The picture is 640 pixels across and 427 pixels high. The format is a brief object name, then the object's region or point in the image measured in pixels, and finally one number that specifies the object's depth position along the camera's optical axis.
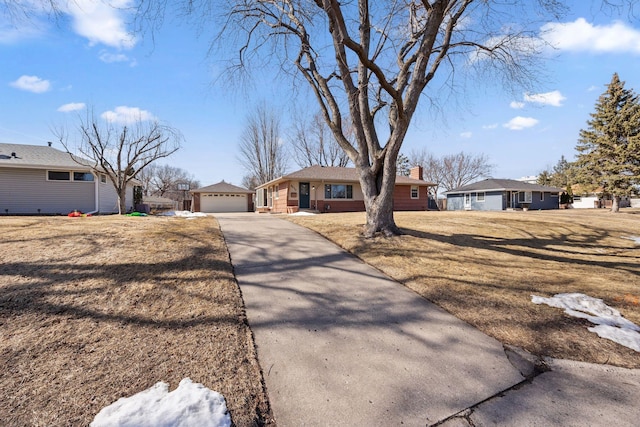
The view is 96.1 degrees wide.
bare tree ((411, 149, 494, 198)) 42.03
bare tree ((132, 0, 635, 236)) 7.05
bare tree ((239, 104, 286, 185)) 34.28
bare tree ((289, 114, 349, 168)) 34.31
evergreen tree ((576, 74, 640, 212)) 22.98
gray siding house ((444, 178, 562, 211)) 29.14
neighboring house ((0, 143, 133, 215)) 14.88
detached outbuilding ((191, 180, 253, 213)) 27.38
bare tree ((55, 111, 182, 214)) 16.14
